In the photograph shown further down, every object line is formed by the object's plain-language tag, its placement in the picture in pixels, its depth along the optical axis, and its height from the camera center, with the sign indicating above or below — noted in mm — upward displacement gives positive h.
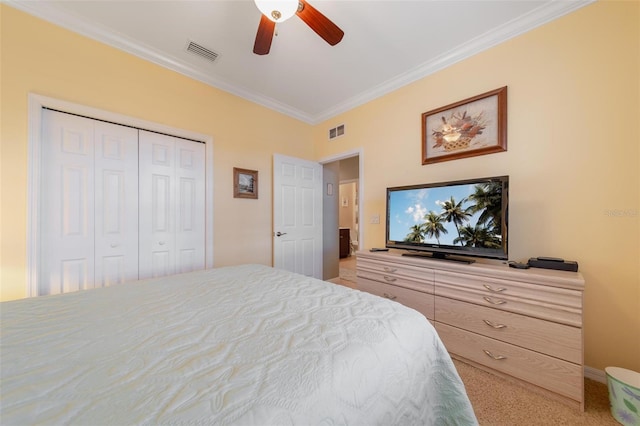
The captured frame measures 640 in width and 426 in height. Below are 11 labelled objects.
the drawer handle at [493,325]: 1660 -822
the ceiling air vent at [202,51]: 2266 +1644
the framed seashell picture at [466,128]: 2094 +860
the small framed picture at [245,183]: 3014 +386
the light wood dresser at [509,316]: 1422 -760
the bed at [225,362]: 560 -485
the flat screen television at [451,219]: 1832 -50
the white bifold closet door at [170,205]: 2344 +67
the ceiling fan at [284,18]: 1402 +1310
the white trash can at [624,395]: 1273 -1046
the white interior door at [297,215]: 3377 -49
